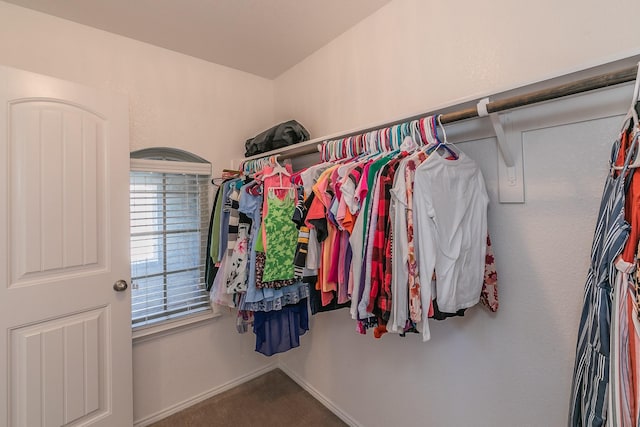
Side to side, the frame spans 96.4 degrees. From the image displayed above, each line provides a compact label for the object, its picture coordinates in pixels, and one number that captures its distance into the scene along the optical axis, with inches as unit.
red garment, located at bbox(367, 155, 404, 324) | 38.9
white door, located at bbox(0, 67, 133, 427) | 52.5
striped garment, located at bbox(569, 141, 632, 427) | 25.5
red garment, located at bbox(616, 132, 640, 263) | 24.0
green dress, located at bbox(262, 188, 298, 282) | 58.7
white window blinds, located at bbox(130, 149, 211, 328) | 74.7
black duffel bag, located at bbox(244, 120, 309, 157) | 76.1
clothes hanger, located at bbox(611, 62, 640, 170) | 24.9
